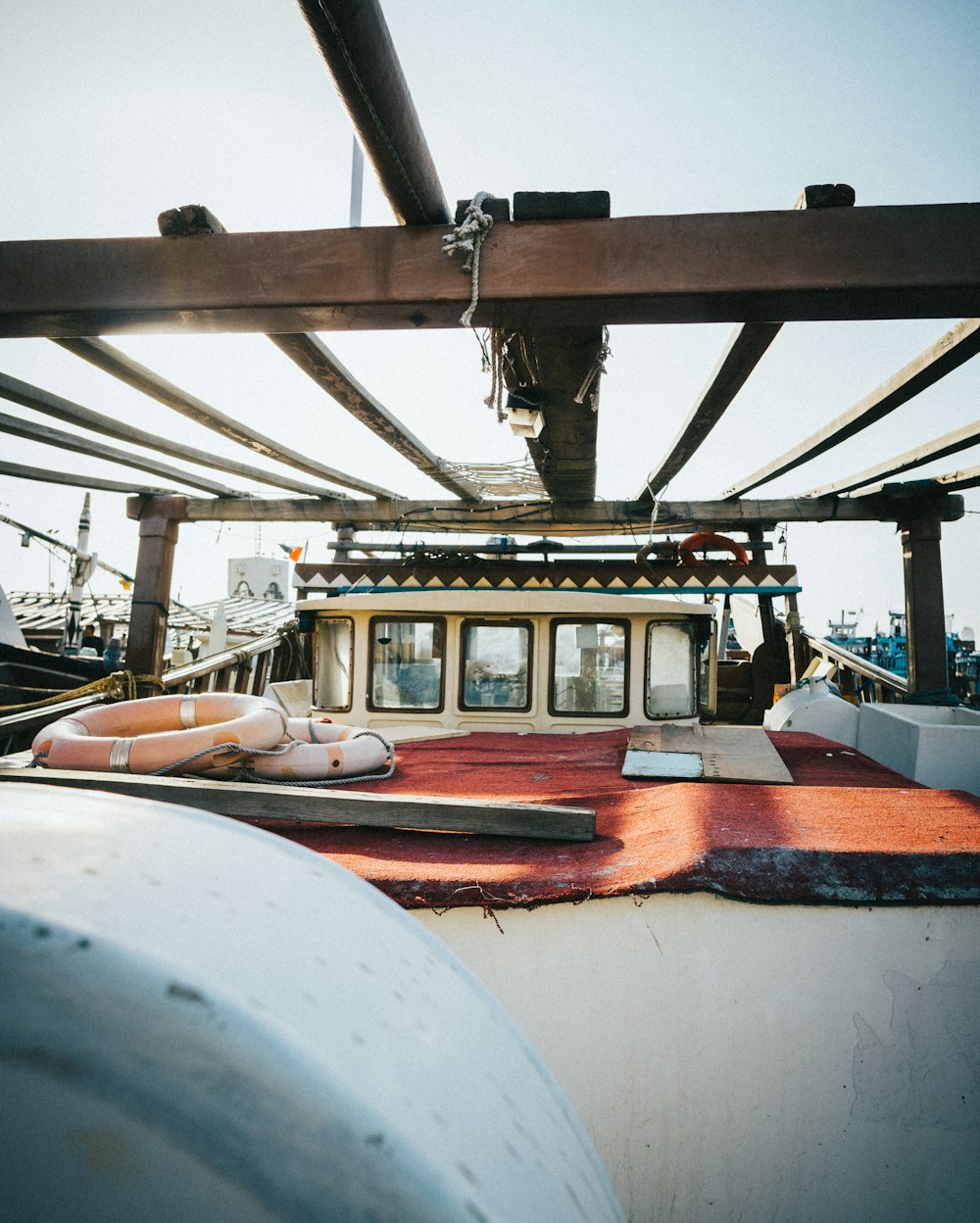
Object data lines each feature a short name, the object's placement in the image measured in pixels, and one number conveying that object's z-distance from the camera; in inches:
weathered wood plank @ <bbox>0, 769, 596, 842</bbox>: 103.9
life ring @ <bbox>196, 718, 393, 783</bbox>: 141.4
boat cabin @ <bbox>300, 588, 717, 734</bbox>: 244.7
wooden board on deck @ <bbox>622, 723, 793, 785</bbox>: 148.6
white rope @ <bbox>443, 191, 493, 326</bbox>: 102.7
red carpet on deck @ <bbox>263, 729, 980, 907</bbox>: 78.2
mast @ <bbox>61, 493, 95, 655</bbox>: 697.6
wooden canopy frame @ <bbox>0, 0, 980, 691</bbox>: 96.0
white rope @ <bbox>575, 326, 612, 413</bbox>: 135.1
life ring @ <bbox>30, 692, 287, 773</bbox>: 135.3
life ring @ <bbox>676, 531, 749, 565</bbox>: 280.5
